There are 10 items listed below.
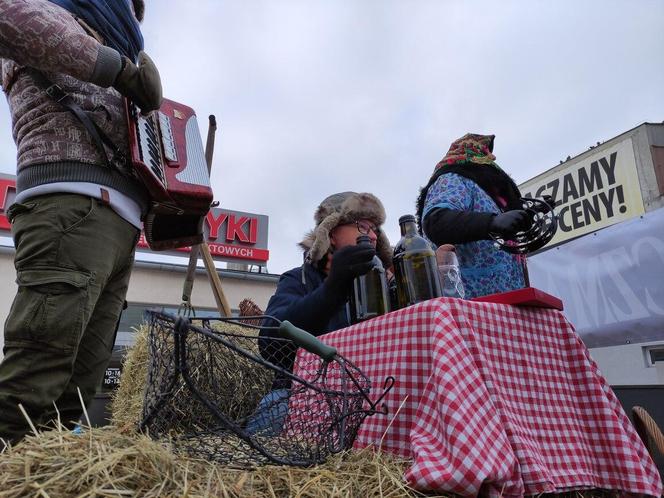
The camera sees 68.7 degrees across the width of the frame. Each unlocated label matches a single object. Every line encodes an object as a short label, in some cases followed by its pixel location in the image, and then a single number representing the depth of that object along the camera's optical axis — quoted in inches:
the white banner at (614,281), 111.0
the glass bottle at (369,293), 67.6
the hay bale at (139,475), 26.0
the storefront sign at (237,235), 466.9
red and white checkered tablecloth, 36.7
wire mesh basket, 34.6
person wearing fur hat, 62.7
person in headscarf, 76.5
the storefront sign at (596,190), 344.8
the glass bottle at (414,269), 58.6
